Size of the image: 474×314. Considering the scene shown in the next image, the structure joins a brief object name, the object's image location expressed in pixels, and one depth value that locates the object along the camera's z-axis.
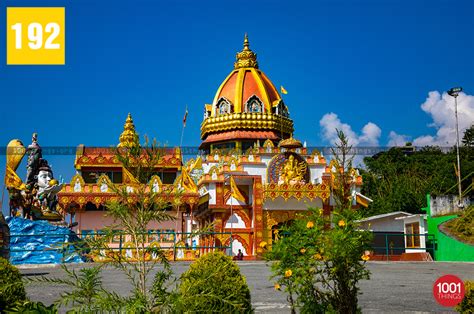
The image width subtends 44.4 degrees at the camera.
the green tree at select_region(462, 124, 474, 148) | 55.44
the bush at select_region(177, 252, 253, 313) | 6.62
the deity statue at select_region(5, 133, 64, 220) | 26.28
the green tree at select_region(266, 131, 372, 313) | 7.27
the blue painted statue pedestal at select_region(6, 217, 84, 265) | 22.98
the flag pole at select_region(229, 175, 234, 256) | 29.26
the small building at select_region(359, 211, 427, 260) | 26.59
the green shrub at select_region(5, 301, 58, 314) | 5.53
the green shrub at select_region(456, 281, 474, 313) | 7.76
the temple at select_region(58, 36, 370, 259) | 28.70
